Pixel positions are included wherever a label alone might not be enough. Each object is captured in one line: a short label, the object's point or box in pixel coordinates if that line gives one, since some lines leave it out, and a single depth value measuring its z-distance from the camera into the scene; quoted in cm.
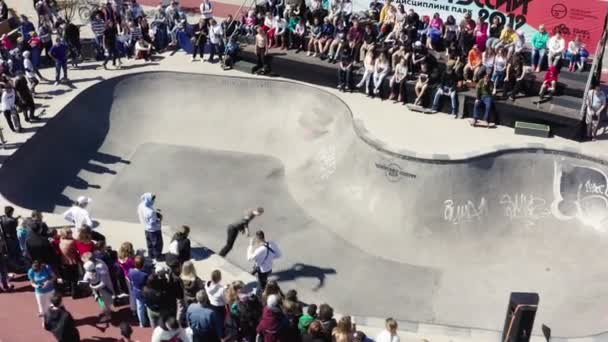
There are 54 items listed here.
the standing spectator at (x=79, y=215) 1335
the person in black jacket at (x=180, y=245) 1224
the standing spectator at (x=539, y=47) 1927
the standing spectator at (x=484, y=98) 1803
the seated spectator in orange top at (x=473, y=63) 1889
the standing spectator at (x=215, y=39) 2223
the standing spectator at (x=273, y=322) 993
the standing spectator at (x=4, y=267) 1235
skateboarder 1393
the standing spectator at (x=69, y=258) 1185
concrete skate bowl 1477
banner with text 2019
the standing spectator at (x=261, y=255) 1245
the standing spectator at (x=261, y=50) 2119
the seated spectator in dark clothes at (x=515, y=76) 1845
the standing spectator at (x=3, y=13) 2416
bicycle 2617
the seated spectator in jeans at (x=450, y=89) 1867
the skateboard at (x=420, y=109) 1912
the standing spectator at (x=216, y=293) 1066
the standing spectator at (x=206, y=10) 2297
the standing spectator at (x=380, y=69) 1953
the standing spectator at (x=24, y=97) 1823
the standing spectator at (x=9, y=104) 1780
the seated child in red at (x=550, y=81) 1833
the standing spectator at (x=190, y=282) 1091
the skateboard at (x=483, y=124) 1838
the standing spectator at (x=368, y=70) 1972
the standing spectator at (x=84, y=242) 1167
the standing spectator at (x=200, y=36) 2238
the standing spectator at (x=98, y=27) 2216
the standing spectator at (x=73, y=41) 2188
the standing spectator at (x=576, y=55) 1923
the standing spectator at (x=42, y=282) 1113
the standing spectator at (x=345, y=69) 2017
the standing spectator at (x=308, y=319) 1009
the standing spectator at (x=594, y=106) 1727
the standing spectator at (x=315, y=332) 968
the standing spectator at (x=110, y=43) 2180
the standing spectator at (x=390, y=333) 980
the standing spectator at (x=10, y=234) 1252
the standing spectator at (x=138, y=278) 1085
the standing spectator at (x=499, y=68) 1847
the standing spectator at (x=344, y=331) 955
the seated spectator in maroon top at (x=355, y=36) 2033
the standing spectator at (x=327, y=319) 988
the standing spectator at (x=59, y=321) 998
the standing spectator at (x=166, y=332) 955
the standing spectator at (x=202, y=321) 1008
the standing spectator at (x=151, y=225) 1290
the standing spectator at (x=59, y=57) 2064
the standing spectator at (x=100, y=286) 1129
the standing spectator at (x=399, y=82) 1920
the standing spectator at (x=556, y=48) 1861
